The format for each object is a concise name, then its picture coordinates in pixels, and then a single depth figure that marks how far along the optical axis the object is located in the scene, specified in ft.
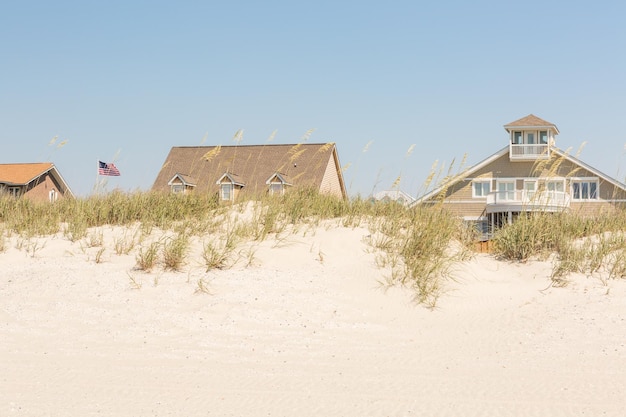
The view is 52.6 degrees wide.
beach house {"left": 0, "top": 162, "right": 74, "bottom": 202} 144.79
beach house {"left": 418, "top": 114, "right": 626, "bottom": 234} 124.36
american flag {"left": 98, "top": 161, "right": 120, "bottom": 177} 104.96
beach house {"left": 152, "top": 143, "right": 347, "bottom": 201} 124.16
